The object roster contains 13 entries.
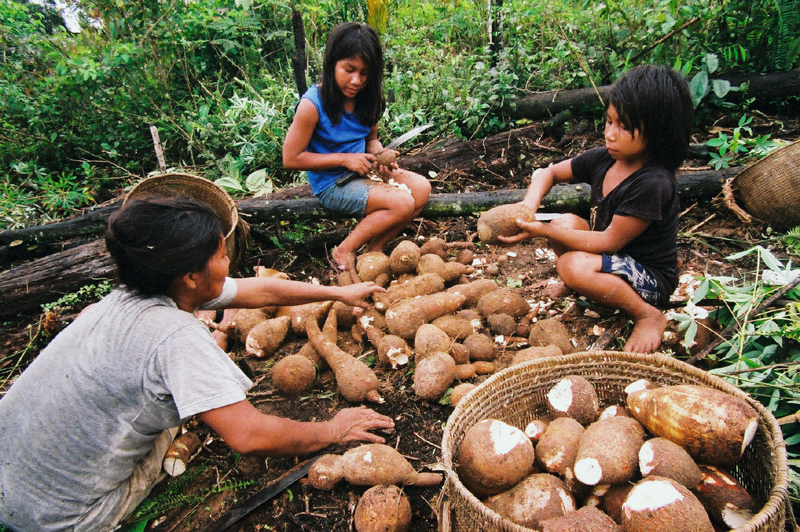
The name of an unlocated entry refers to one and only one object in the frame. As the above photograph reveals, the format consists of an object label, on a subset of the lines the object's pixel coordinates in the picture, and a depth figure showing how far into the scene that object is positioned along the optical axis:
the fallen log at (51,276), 3.39
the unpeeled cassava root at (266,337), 2.61
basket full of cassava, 1.30
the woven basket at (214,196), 3.26
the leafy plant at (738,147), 3.45
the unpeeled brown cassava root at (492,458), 1.50
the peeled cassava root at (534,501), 1.44
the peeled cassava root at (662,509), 1.22
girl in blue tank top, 2.88
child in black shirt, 2.07
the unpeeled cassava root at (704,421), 1.40
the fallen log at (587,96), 4.03
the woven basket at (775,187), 3.01
